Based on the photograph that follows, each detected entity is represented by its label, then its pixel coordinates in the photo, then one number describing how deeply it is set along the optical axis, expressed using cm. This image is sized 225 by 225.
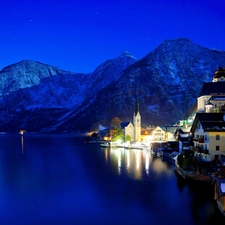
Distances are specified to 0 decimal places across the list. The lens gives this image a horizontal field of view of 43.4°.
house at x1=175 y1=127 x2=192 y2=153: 5712
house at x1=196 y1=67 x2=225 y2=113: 6556
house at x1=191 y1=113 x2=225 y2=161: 4397
